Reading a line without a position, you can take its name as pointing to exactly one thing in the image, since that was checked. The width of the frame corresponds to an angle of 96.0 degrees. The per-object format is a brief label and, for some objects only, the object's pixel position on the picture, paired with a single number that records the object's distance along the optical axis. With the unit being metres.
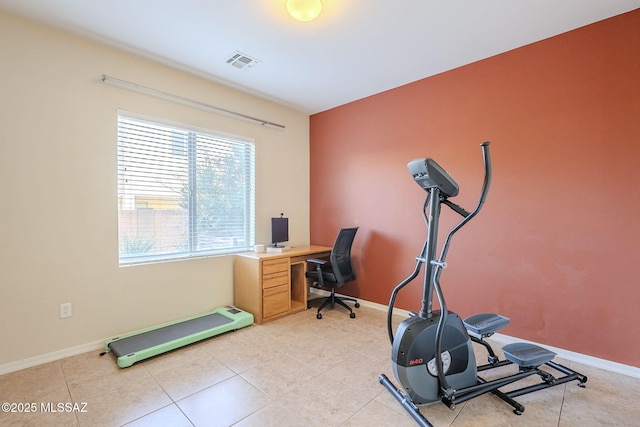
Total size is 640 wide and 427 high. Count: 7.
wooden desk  3.18
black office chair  3.38
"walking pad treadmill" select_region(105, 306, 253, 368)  2.34
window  2.79
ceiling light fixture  1.95
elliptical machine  1.72
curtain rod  2.62
